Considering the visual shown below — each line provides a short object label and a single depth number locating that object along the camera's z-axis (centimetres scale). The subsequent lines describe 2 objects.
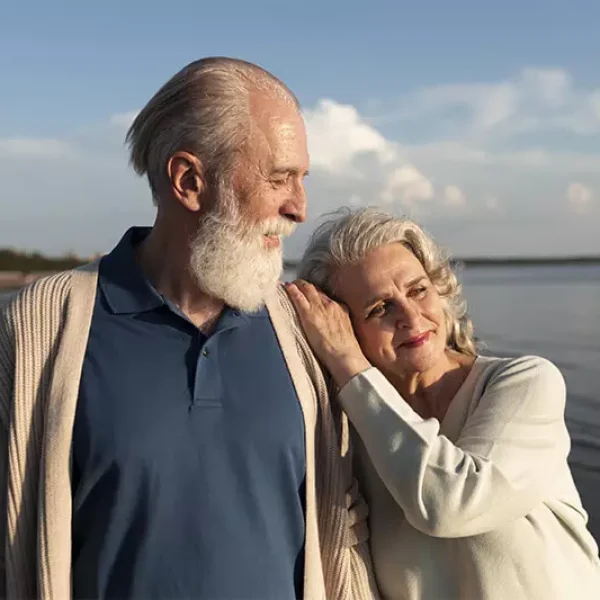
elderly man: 208
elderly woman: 222
